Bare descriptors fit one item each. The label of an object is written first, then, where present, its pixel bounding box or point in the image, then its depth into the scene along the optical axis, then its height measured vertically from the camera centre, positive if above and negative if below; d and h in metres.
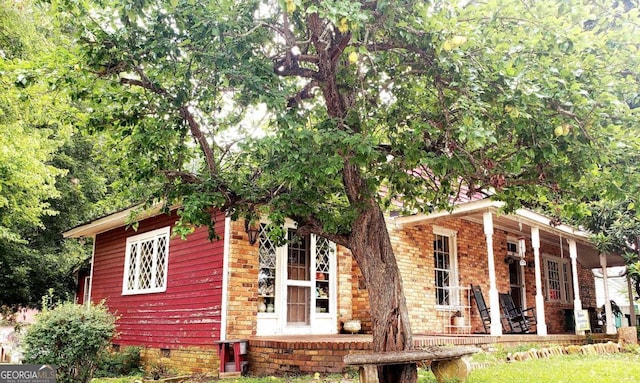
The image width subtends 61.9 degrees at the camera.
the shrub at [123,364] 10.51 -1.00
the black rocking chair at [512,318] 11.43 -0.11
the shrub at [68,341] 7.15 -0.38
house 8.93 +0.58
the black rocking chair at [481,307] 11.33 +0.11
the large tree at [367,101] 4.45 +2.00
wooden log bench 5.46 -0.50
